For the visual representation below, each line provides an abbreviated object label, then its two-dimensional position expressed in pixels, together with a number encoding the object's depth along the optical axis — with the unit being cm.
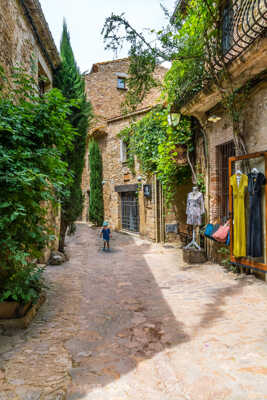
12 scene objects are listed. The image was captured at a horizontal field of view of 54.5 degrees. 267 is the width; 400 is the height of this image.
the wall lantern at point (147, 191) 955
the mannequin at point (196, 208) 632
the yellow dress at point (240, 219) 462
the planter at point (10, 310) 290
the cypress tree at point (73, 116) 686
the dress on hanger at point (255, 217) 434
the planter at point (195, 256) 609
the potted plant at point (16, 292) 285
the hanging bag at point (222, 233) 512
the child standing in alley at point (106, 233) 829
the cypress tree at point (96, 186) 1427
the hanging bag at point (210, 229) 556
